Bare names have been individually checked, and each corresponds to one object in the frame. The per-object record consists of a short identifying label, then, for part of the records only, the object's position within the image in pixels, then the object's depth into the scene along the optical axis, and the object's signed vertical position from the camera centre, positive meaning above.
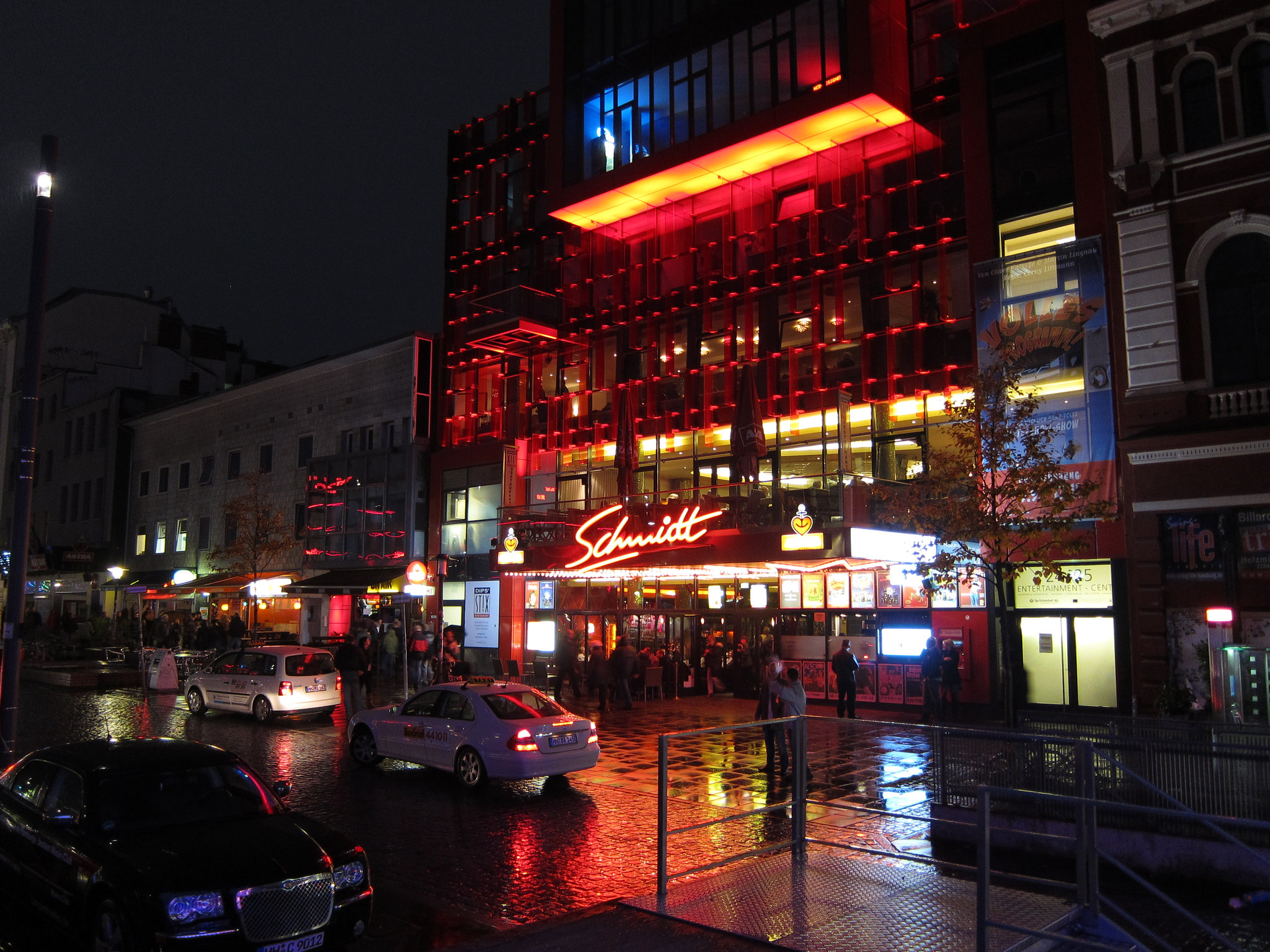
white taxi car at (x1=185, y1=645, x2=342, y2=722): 21.59 -2.06
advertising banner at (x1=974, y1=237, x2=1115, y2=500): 21.45 +5.46
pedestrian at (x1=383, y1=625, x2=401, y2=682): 32.75 -2.04
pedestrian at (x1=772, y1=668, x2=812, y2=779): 14.54 -1.57
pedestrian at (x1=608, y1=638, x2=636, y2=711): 24.41 -2.02
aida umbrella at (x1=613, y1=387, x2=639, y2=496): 28.19 +3.73
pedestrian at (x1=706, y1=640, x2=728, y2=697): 28.27 -2.33
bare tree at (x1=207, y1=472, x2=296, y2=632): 39.69 +2.29
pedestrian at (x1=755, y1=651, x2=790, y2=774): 14.59 -1.94
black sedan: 6.66 -1.92
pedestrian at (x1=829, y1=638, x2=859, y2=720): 21.73 -1.92
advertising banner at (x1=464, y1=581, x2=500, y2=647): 35.84 -0.97
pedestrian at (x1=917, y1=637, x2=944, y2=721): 21.45 -1.97
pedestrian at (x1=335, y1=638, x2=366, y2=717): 19.45 -1.56
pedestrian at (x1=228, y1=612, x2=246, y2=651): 34.97 -1.39
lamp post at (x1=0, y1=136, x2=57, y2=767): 12.80 +2.09
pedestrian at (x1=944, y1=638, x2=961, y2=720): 21.52 -1.97
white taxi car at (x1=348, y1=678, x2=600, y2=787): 13.67 -2.09
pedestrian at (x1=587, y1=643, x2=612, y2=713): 23.97 -2.11
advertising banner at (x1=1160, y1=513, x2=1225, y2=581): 19.27 +0.72
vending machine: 16.30 -1.71
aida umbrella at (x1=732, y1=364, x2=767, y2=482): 24.42 +3.83
